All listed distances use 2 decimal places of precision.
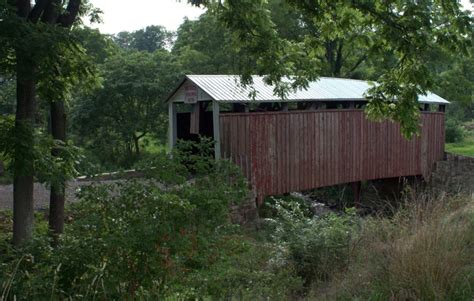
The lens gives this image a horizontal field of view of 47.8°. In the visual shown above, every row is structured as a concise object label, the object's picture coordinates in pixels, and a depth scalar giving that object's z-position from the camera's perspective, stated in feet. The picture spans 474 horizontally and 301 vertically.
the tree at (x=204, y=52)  70.99
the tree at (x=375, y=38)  16.34
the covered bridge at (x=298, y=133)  40.24
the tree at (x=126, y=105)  57.98
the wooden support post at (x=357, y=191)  55.68
